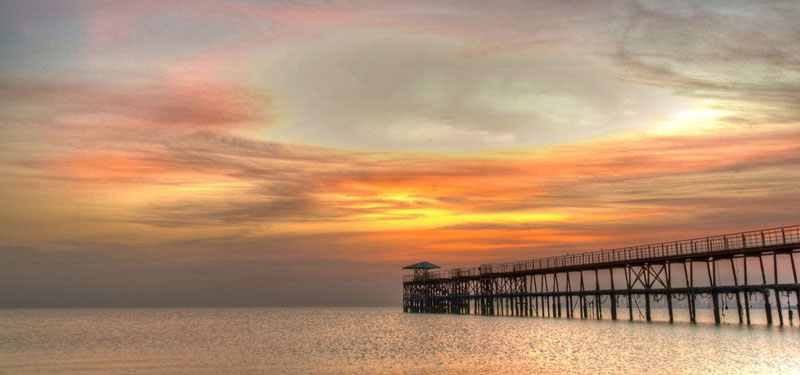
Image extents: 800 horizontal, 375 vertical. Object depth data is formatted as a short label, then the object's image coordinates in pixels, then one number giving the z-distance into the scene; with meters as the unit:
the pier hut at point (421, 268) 107.44
